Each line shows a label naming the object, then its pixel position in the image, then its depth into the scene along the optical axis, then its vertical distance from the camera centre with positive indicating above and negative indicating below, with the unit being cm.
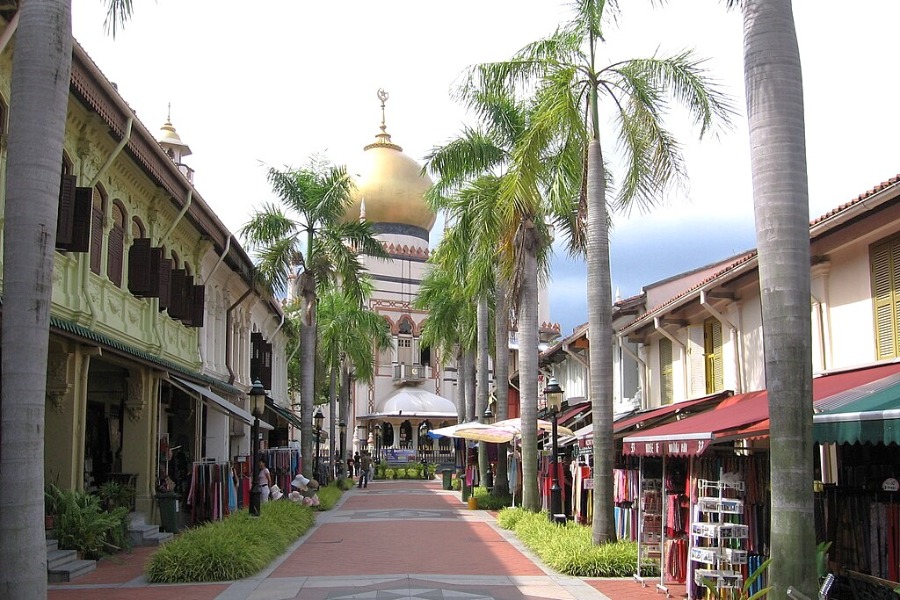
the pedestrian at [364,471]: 4434 -195
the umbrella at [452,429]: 2816 -7
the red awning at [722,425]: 1143 -1
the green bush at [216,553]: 1411 -186
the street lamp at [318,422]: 3875 +23
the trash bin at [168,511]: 1936 -161
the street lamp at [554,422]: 1931 +7
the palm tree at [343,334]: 4628 +448
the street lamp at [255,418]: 1998 +21
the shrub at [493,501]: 2838 -217
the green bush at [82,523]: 1503 -143
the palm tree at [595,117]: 1589 +513
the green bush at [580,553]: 1461 -197
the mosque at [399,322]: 6550 +712
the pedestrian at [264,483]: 2542 -141
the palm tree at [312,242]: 2888 +559
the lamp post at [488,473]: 3341 -159
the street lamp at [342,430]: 4821 -11
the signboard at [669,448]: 1130 -29
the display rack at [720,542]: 1130 -140
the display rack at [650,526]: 1421 -149
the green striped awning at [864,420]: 908 +3
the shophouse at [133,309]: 1588 +252
